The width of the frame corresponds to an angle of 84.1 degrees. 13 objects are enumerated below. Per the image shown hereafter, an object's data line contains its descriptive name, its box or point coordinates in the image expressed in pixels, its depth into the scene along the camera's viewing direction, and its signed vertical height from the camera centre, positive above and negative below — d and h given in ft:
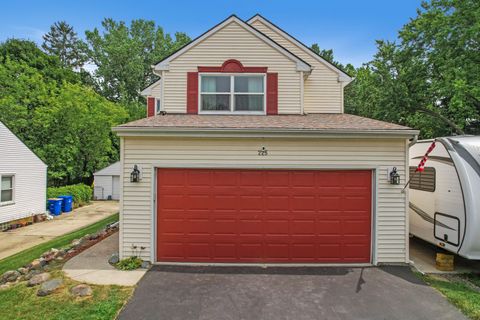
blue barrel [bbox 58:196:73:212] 55.92 -9.49
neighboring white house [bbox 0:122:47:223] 41.04 -3.77
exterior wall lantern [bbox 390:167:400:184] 22.45 -1.25
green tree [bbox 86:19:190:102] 108.99 +44.66
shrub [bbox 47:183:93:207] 56.31 -7.83
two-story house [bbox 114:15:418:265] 22.79 -3.26
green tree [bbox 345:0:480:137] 44.86 +17.68
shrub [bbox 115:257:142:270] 21.71 -8.67
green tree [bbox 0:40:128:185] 66.59 +11.02
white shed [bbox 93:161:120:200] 75.72 -7.19
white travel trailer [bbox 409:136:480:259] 19.86 -2.76
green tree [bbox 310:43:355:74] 99.45 +40.28
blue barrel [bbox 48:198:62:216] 52.34 -9.47
